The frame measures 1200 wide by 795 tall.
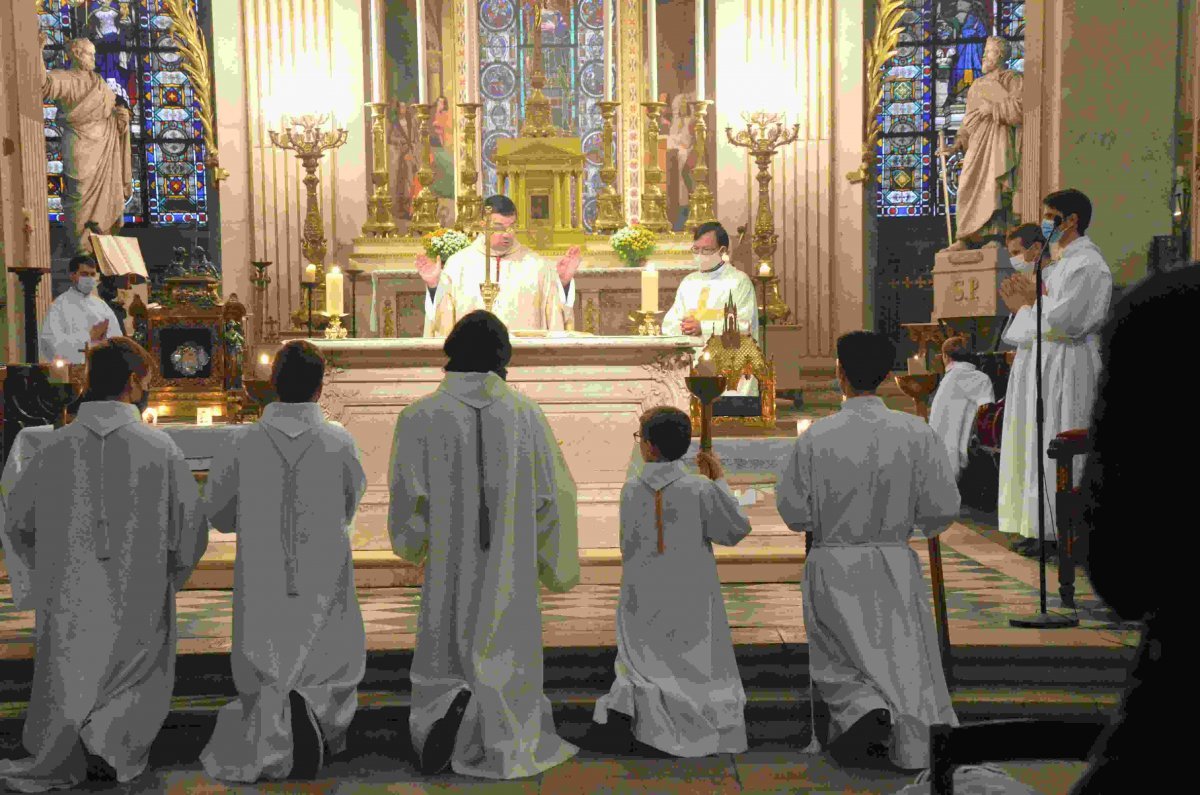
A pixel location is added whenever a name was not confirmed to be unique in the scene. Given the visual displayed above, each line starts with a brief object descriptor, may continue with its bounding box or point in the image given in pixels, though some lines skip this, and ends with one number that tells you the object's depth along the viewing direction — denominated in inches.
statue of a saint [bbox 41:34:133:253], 611.8
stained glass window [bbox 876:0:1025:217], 721.6
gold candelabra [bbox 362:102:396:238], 545.0
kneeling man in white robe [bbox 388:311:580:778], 184.1
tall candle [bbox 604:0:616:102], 589.9
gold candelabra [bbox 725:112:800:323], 517.0
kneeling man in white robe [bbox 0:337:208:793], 183.0
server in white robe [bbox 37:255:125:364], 427.8
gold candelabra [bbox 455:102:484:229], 548.6
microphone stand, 215.7
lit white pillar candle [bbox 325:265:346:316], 314.7
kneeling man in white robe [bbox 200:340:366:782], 183.8
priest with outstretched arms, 355.9
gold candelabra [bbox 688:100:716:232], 561.6
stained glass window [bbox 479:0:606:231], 618.5
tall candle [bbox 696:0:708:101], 556.0
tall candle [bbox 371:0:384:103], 597.0
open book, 546.6
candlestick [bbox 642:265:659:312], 321.4
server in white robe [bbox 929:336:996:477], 382.3
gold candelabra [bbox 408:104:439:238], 558.3
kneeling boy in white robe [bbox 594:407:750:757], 187.8
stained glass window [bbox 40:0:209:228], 732.0
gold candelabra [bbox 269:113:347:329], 474.3
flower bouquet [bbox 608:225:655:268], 501.7
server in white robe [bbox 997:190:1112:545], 283.4
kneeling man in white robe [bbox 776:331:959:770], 180.4
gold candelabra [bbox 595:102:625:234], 544.7
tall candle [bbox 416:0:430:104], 538.1
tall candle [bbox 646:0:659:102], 566.9
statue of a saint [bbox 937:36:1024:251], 549.3
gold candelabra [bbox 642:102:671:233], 549.3
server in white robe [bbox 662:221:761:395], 467.2
